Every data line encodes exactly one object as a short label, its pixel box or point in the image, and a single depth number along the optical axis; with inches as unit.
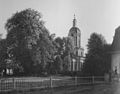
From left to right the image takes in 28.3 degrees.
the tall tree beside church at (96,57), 1288.1
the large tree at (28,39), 1378.0
